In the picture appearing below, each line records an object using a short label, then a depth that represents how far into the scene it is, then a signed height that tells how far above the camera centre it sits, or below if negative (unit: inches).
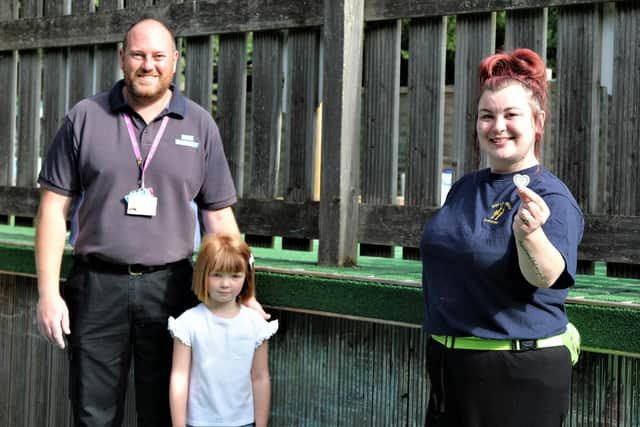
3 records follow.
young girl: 135.6 -20.5
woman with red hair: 93.9 -7.2
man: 133.8 -1.7
